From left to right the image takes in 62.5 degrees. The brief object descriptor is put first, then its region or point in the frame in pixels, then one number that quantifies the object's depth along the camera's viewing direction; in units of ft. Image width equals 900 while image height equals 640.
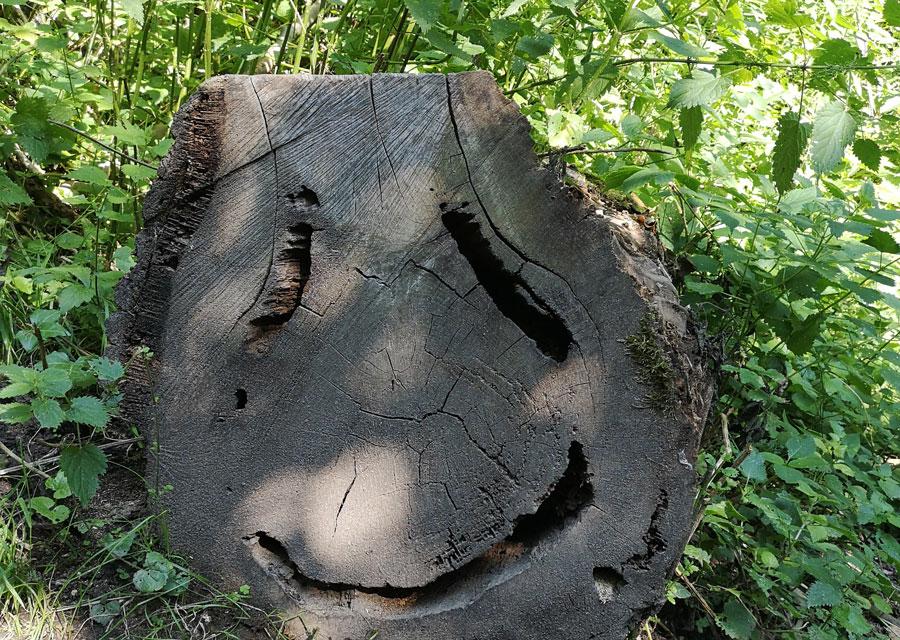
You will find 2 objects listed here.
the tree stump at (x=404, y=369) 5.43
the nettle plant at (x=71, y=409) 5.48
